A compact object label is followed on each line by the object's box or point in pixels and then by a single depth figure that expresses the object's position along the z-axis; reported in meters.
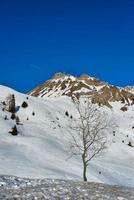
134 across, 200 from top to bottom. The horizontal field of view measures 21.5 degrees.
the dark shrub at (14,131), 49.47
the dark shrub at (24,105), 63.89
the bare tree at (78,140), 51.22
